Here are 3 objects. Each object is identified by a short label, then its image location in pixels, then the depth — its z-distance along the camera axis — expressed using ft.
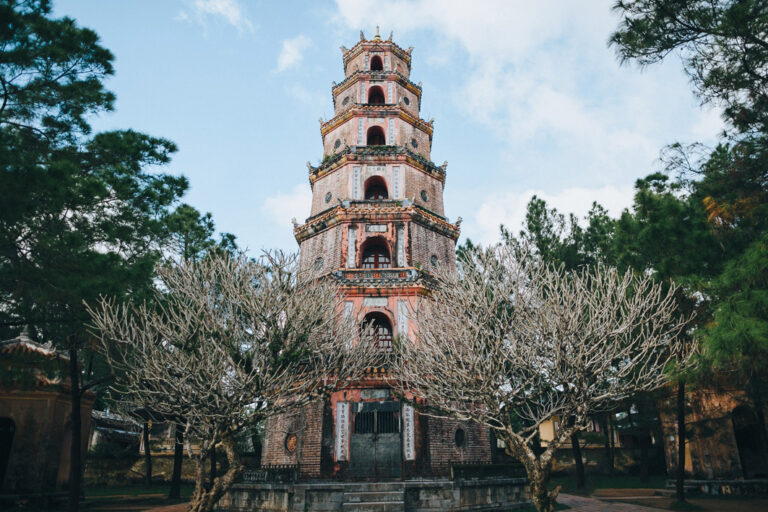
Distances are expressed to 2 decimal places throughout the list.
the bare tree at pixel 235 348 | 38.11
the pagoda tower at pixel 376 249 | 54.44
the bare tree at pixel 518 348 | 35.86
